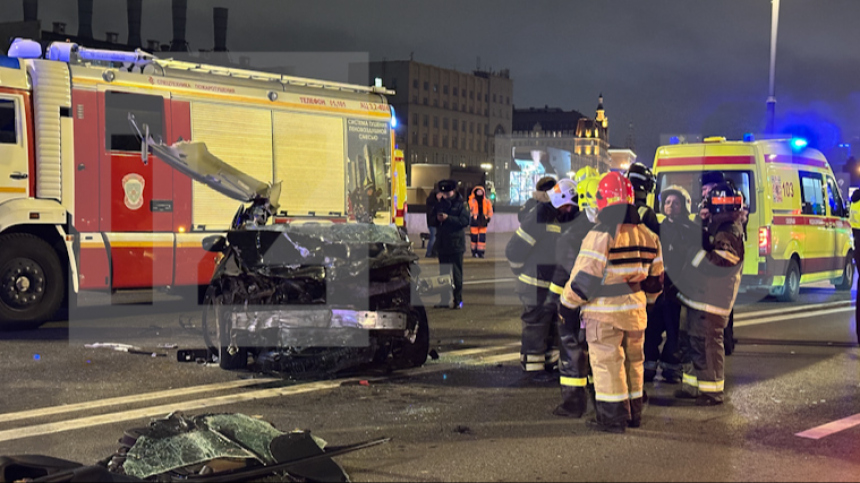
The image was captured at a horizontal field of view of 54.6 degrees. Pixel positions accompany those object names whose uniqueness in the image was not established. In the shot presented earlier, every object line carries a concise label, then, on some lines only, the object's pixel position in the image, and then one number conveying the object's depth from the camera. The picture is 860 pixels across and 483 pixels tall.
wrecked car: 6.77
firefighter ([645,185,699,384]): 6.76
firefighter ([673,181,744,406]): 6.32
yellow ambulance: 11.88
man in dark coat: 11.25
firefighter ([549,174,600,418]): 5.91
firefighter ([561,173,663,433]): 5.39
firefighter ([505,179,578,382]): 7.02
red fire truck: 9.57
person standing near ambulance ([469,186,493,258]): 19.41
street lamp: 22.58
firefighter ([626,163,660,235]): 7.18
